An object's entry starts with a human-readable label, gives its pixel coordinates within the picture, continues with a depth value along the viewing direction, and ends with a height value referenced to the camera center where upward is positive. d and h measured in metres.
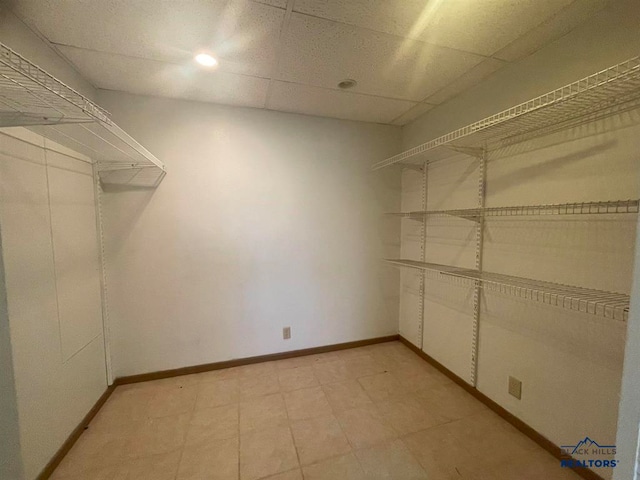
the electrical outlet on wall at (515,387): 1.60 -1.07
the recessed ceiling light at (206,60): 1.50 +0.98
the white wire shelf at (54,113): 0.74 +0.44
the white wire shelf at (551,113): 1.01 +0.54
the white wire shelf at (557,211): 1.04 +0.06
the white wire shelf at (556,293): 1.08 -0.36
